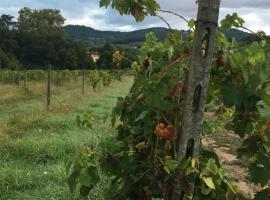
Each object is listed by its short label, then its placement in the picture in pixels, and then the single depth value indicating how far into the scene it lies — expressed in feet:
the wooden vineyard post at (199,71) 3.52
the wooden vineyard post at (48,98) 27.72
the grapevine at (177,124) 3.84
